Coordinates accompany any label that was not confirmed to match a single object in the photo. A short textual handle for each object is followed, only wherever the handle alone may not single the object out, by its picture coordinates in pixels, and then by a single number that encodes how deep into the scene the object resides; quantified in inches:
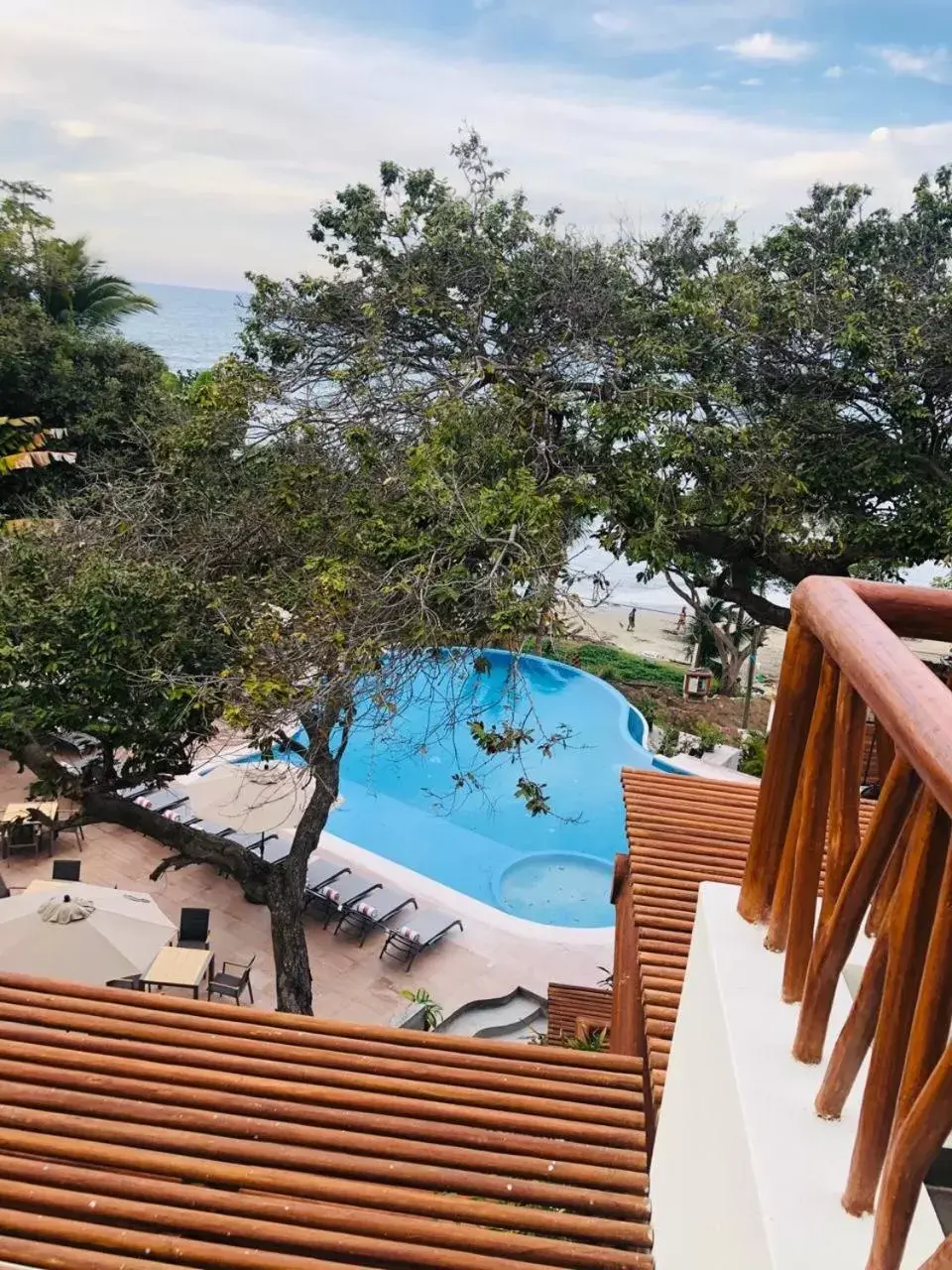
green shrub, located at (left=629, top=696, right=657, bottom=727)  799.5
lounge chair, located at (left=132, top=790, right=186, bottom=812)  477.4
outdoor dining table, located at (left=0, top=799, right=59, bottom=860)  428.5
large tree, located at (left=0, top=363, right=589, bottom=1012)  257.1
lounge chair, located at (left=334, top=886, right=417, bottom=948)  415.2
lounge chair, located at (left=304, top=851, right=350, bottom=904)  426.0
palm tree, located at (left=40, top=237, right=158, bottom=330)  779.4
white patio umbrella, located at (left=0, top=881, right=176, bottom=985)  316.2
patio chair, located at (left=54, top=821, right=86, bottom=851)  463.2
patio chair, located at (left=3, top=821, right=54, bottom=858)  445.7
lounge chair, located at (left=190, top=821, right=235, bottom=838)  465.9
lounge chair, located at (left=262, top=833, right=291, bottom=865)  457.4
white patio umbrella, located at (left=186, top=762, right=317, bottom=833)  417.7
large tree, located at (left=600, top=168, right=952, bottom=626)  368.5
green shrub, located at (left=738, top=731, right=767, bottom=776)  628.6
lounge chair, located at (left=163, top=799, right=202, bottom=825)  468.1
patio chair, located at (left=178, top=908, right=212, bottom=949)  375.6
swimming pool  546.0
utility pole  813.2
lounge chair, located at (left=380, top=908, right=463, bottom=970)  396.2
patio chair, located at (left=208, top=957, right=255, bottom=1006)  344.2
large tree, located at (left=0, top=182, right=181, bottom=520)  605.6
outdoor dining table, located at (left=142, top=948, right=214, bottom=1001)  331.3
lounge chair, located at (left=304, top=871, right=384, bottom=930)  421.1
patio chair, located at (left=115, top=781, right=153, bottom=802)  480.1
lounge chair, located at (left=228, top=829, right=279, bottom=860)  449.0
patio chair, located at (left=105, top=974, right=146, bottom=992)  324.2
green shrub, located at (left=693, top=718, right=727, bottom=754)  714.8
